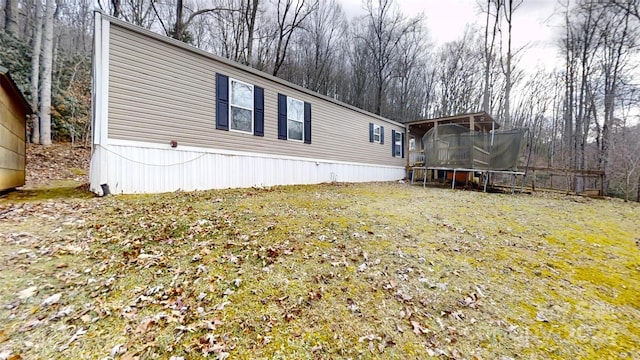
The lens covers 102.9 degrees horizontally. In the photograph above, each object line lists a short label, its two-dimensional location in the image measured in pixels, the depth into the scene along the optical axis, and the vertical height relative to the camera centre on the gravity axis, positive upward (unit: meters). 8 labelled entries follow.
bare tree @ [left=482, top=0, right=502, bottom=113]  17.87 +10.24
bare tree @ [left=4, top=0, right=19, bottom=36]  12.91 +7.98
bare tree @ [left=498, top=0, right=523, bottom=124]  16.84 +9.74
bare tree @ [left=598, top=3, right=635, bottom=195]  12.00 +5.98
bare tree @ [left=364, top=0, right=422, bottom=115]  20.11 +11.65
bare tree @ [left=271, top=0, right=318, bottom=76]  16.80 +10.74
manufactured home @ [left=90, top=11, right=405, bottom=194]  5.50 +1.49
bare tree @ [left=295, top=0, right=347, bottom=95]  19.78 +10.30
